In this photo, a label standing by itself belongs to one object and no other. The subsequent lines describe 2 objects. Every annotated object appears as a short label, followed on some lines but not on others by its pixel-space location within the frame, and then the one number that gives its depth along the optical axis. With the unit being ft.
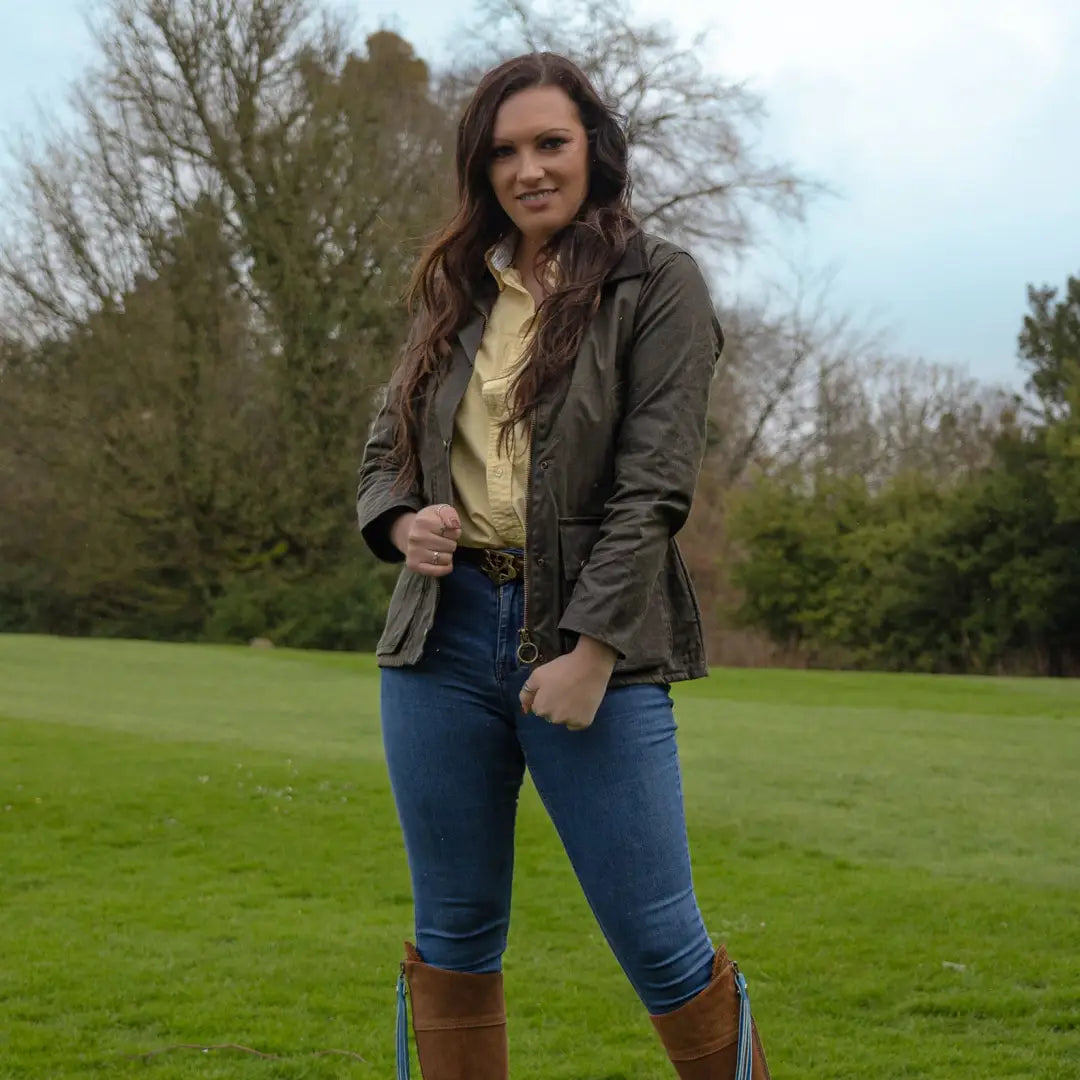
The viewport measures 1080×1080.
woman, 7.34
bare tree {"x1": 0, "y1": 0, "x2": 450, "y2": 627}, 85.05
